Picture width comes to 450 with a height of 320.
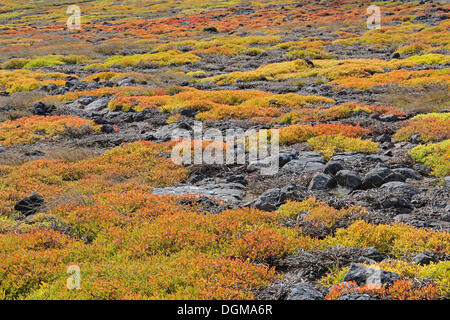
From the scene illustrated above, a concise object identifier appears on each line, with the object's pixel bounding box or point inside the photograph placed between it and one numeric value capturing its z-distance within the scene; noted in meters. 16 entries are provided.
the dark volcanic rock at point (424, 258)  6.75
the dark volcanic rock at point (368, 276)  5.97
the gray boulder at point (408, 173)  11.23
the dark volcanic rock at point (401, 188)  10.08
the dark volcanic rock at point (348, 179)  10.80
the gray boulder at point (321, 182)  10.88
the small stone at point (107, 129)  19.39
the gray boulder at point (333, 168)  11.73
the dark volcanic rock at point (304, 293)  6.02
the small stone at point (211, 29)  69.62
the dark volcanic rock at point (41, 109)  23.27
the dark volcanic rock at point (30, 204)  10.52
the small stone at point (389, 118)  17.61
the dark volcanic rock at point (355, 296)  5.45
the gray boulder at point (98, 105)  24.14
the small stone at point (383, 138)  14.94
